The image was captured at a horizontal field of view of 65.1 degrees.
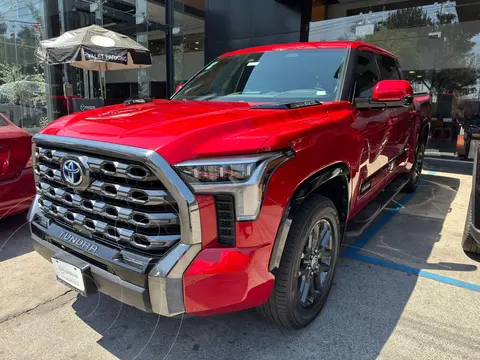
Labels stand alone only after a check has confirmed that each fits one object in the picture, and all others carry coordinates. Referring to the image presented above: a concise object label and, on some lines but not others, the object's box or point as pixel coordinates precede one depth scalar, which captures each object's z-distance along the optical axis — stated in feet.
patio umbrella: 24.44
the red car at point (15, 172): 12.51
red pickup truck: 5.96
